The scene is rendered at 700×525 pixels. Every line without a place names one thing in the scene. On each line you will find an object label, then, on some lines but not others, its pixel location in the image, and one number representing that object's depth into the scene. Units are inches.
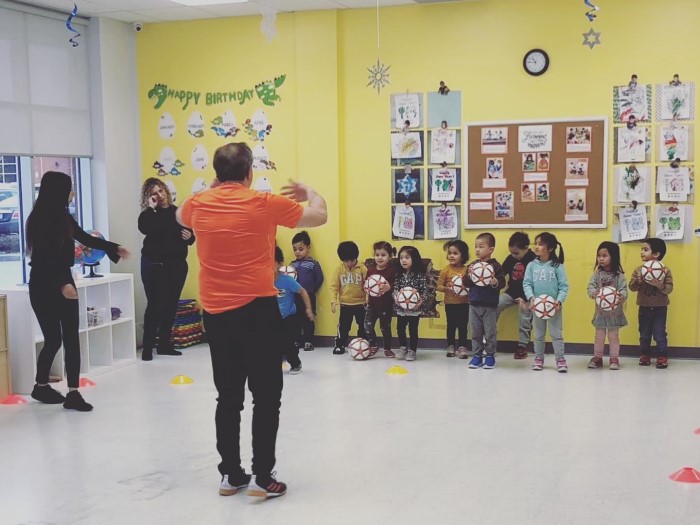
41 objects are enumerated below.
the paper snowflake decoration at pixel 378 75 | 310.2
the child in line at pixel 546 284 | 272.1
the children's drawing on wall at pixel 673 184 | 283.6
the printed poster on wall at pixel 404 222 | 311.0
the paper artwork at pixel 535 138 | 295.1
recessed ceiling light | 289.1
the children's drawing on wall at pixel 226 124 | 326.0
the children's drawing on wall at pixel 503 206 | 300.2
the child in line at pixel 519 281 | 291.9
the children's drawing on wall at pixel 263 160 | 322.7
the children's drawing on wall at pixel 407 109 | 307.7
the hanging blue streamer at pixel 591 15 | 257.9
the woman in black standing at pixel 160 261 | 303.4
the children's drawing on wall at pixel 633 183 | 287.3
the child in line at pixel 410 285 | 293.4
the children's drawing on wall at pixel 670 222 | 284.7
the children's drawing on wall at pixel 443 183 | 306.2
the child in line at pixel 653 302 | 273.9
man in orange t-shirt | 154.5
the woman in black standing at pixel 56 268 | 218.8
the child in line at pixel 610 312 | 274.2
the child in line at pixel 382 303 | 298.8
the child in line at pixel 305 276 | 314.5
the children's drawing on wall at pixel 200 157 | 330.3
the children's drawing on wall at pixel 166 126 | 332.5
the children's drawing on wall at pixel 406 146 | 308.8
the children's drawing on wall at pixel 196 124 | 329.7
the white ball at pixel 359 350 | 292.2
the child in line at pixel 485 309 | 279.0
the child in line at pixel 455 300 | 296.7
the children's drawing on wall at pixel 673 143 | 283.9
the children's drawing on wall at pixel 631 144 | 287.3
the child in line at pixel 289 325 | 261.1
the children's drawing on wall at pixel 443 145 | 305.1
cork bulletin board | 291.6
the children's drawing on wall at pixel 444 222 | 306.7
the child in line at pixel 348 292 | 304.3
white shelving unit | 251.1
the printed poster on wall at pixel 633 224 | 287.1
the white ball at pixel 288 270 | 290.4
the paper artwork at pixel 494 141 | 299.1
